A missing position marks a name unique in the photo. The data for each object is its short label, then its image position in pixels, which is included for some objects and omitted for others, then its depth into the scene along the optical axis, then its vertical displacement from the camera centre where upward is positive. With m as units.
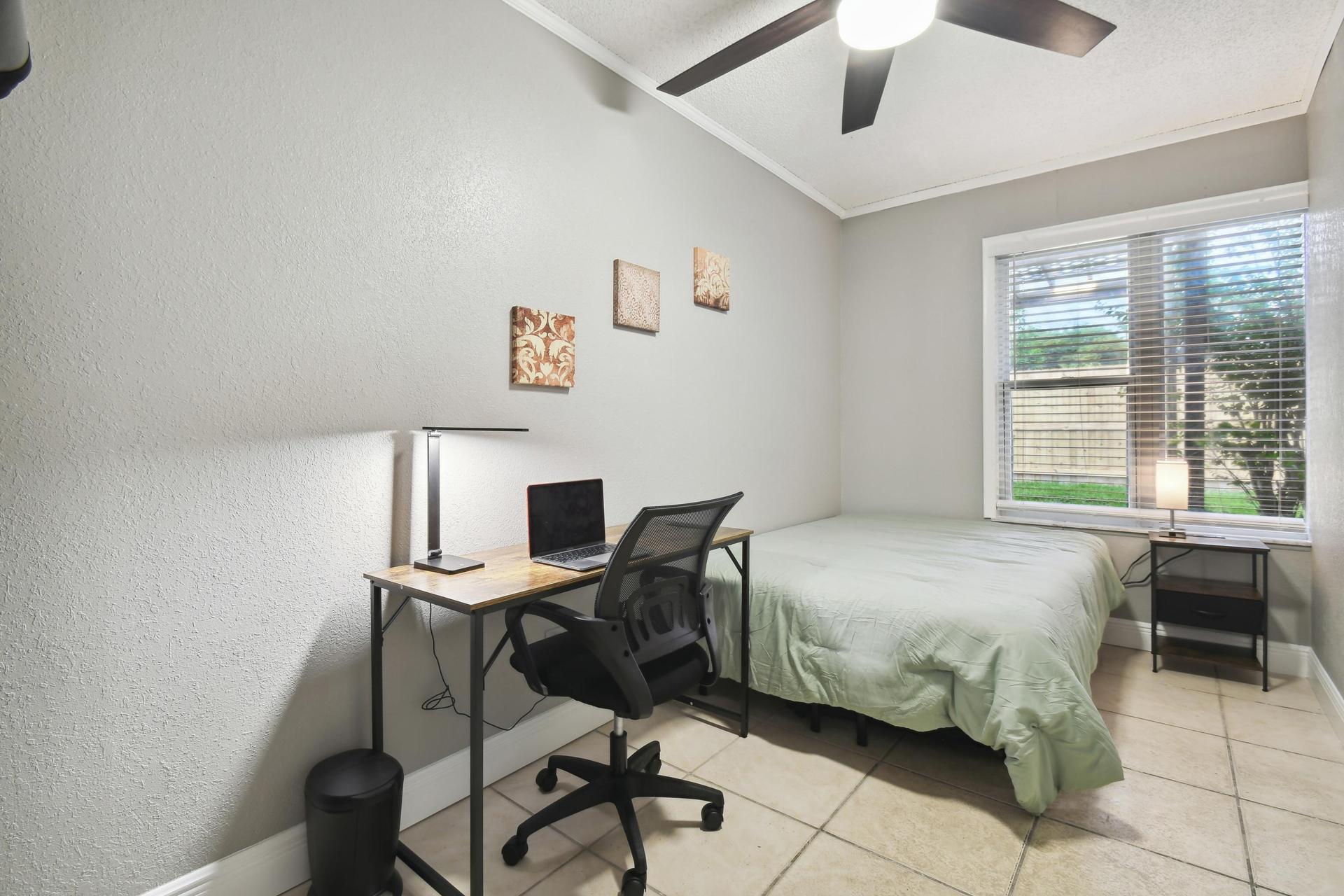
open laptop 1.88 -0.25
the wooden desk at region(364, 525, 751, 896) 1.38 -0.35
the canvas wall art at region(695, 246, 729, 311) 2.97 +0.84
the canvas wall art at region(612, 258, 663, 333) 2.53 +0.65
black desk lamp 1.75 -0.26
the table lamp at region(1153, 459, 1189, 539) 3.00 -0.18
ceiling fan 1.78 +1.29
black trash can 1.46 -0.91
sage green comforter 1.69 -0.62
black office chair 1.51 -0.55
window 3.02 +0.45
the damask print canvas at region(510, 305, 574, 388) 2.14 +0.37
